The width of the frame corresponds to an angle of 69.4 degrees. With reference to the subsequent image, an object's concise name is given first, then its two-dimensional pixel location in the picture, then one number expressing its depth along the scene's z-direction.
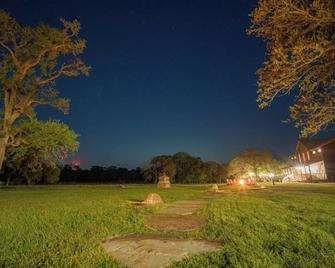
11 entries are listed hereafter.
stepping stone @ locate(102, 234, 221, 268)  3.47
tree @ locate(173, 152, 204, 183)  77.03
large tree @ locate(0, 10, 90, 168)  13.85
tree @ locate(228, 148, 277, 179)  55.59
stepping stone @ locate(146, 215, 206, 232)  5.50
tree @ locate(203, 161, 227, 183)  79.81
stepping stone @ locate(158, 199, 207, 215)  7.98
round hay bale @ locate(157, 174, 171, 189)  30.44
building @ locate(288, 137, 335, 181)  46.56
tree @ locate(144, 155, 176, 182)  70.06
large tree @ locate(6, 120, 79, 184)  13.99
